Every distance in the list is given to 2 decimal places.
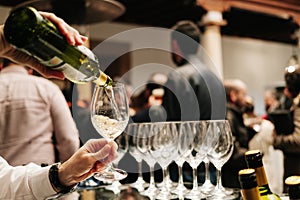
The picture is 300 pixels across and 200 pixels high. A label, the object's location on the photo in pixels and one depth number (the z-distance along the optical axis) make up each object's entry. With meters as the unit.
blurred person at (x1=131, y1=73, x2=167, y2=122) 2.57
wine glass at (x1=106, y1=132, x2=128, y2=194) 1.80
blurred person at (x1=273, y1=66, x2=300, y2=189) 2.60
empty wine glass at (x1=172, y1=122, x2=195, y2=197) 1.49
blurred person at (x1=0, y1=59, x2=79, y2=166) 2.08
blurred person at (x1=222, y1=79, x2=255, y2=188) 2.56
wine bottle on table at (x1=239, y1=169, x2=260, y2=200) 0.81
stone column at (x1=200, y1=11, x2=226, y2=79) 5.47
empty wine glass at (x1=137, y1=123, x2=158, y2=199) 1.62
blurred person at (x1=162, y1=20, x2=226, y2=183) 2.44
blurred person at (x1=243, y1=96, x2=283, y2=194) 2.85
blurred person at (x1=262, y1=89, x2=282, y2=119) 5.56
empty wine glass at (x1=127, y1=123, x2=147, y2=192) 1.70
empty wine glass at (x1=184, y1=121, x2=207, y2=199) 1.47
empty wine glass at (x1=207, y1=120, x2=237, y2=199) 1.45
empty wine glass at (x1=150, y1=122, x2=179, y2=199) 1.55
